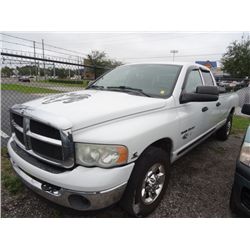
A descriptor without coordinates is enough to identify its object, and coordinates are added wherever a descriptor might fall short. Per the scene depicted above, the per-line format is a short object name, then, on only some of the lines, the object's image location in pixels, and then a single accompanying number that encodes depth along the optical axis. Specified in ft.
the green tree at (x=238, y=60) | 91.97
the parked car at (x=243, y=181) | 6.43
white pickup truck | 5.50
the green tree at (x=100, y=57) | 163.00
